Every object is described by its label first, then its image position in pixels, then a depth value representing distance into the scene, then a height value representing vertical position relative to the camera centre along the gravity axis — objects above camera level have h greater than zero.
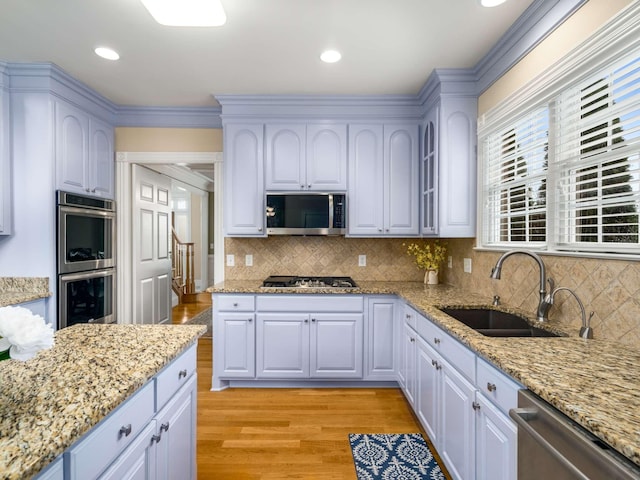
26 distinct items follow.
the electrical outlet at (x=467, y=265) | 2.86 -0.23
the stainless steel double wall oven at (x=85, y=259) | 2.77 -0.18
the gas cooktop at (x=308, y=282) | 3.07 -0.41
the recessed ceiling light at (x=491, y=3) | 1.89 +1.32
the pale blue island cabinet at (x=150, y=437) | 0.88 -0.64
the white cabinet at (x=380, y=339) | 2.95 -0.88
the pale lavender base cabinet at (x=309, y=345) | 2.93 -0.93
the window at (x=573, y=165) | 1.44 +0.38
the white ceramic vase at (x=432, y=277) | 3.23 -0.37
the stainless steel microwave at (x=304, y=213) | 3.12 +0.23
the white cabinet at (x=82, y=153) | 2.81 +0.79
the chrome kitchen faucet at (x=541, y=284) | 1.80 -0.25
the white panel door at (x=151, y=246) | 3.64 -0.09
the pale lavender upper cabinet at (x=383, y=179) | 3.20 +0.56
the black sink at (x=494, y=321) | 1.81 -0.51
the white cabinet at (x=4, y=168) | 2.63 +0.56
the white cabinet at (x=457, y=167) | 2.73 +0.57
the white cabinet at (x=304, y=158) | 3.18 +0.75
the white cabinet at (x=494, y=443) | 1.22 -0.80
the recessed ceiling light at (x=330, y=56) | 2.40 +1.32
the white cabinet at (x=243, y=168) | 3.18 +0.66
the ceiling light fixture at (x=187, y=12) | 1.68 +1.16
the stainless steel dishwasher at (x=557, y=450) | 0.78 -0.56
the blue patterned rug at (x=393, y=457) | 1.93 -1.34
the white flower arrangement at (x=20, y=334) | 0.77 -0.22
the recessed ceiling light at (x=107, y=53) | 2.41 +1.35
